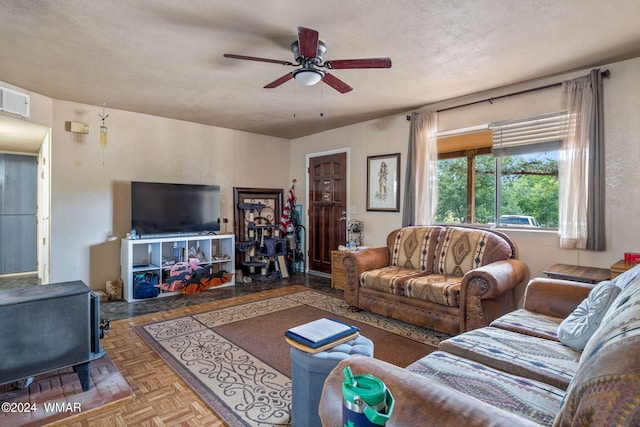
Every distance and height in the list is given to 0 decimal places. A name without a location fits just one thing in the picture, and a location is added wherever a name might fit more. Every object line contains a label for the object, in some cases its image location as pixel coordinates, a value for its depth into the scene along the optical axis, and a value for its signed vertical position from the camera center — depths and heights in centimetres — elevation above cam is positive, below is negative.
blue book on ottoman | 162 -65
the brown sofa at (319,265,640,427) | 68 -56
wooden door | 538 +6
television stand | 421 -64
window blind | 317 +80
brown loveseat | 273 -66
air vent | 334 +113
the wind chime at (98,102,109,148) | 418 +100
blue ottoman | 157 -82
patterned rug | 203 -117
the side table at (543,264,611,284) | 256 -51
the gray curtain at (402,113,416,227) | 423 +32
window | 330 +41
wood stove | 187 -74
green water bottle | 73 -45
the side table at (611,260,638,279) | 239 -41
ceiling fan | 216 +107
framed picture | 459 +41
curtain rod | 289 +124
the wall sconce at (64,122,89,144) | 406 +100
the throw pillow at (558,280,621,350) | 156 -53
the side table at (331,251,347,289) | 473 -89
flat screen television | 436 +2
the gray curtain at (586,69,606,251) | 288 +37
